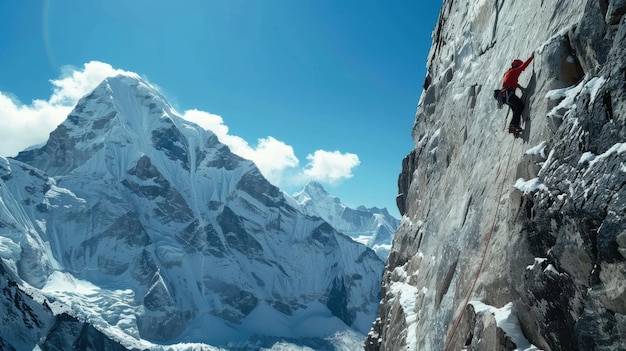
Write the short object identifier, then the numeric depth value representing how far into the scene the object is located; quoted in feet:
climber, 45.44
